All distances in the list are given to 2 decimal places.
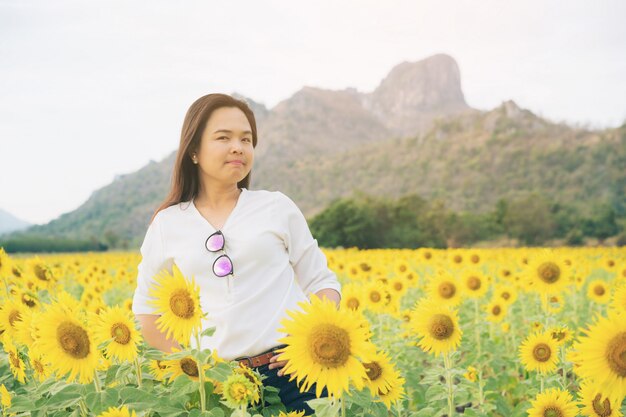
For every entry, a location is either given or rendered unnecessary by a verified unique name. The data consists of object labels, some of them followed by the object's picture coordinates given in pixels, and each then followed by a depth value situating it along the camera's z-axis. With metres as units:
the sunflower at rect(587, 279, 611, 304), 5.93
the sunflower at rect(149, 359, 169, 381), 2.13
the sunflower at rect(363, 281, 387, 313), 4.46
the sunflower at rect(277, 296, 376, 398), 1.53
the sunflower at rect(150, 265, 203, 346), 1.74
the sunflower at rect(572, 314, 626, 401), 1.64
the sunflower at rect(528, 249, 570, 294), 4.34
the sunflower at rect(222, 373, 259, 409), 1.55
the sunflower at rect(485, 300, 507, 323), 5.51
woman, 2.38
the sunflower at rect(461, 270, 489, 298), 5.28
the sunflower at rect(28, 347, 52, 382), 2.11
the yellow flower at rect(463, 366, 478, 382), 3.84
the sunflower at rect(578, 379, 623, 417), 2.15
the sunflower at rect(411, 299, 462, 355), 2.95
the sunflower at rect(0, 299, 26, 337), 2.50
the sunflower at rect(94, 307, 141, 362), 1.92
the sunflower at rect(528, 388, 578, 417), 2.54
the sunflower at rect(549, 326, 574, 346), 3.28
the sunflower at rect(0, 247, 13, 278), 3.54
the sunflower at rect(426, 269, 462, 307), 4.54
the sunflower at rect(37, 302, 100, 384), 1.79
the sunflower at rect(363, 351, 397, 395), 2.21
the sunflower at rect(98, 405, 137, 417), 1.63
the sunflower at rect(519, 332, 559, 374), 3.36
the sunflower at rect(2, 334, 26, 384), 2.28
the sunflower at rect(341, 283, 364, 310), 4.09
